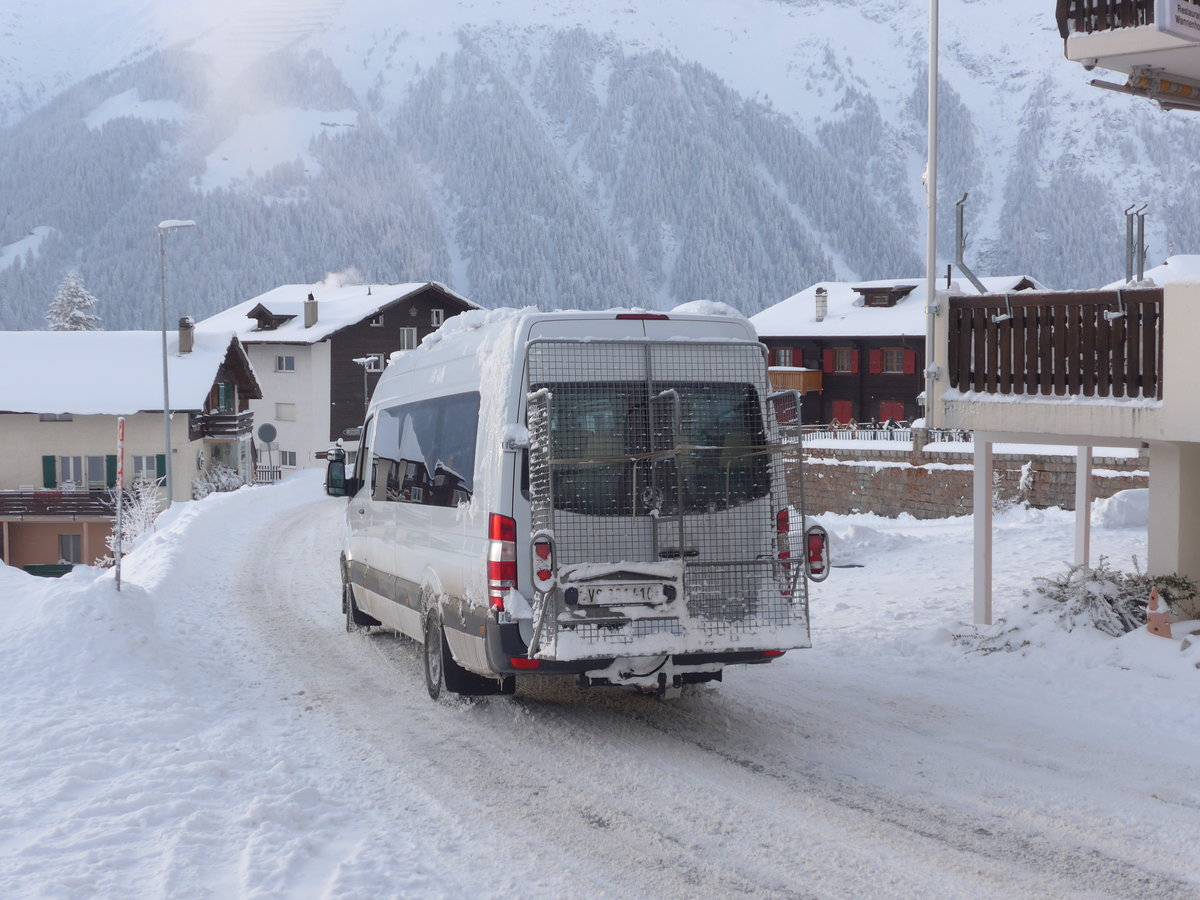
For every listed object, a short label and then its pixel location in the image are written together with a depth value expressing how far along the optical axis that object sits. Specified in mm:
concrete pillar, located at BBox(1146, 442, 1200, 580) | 11180
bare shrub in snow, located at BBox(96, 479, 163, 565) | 42719
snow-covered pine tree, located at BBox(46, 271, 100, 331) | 93438
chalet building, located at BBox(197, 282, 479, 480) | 68575
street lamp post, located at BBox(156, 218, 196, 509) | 30508
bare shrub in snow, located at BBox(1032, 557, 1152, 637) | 11211
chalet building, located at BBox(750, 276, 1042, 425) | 60906
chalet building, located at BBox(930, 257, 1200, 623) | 10547
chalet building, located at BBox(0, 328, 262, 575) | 50906
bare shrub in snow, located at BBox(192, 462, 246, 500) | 54031
